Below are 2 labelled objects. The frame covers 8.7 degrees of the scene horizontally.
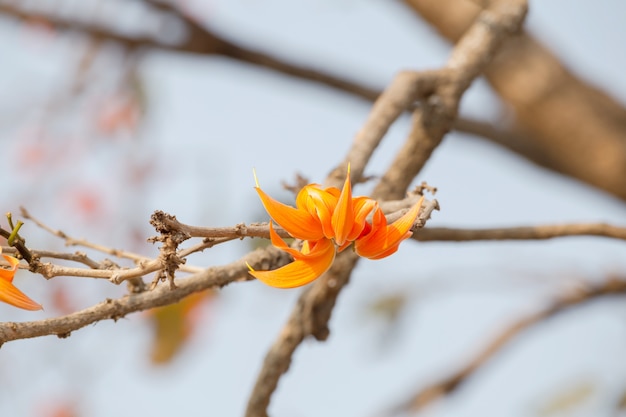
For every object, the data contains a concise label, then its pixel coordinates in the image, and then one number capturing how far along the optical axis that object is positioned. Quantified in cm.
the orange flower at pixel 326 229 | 152
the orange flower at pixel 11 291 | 152
